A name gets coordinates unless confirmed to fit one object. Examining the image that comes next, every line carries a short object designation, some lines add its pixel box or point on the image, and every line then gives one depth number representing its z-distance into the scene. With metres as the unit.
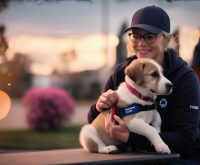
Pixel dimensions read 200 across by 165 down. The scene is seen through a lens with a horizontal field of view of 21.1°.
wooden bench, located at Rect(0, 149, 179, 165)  2.62
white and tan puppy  2.99
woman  3.00
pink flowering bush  10.78
